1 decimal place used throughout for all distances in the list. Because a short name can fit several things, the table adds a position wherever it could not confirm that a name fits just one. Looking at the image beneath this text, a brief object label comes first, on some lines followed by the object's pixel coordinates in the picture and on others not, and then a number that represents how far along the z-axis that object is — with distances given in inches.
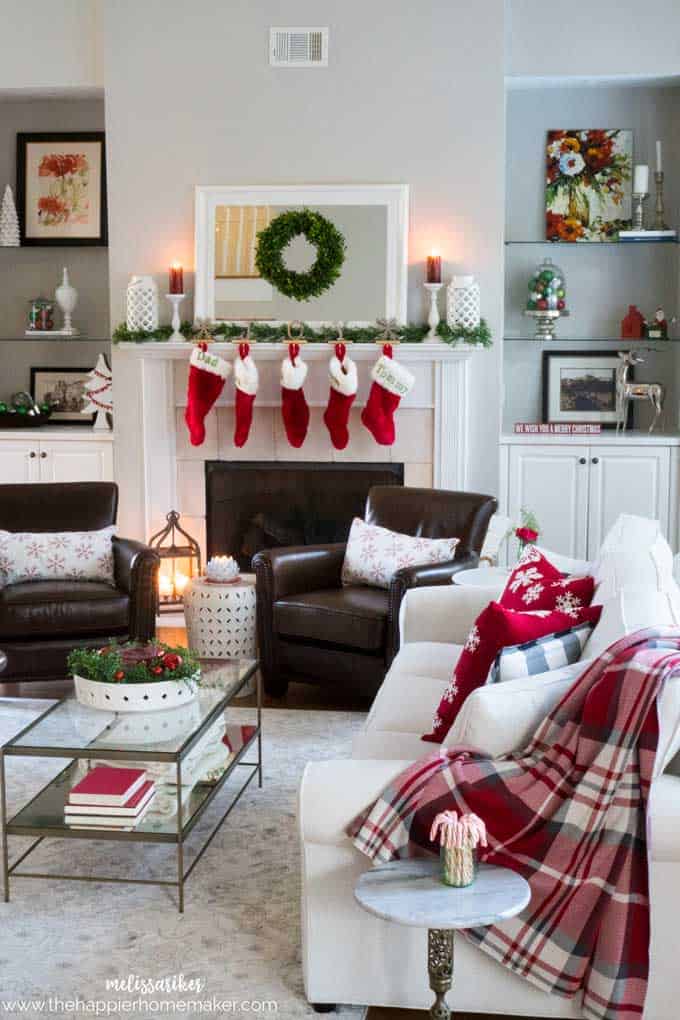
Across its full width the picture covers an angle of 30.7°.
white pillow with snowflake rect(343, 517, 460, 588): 188.1
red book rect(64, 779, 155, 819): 119.6
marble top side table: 83.3
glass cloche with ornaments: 248.2
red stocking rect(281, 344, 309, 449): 229.0
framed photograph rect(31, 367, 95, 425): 264.2
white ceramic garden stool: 197.2
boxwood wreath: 230.4
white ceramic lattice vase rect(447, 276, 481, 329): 227.0
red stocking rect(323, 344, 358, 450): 228.1
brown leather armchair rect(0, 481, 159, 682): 184.7
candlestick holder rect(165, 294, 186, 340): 232.4
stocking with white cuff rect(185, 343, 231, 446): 230.2
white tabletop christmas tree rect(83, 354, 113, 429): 251.4
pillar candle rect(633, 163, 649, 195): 238.5
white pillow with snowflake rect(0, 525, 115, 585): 197.3
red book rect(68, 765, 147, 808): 119.8
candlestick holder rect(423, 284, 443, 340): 228.8
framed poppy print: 256.7
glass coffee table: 119.0
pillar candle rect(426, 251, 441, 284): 227.1
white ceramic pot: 131.5
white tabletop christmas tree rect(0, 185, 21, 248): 256.1
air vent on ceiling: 229.1
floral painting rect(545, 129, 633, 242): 247.1
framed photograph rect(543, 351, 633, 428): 253.9
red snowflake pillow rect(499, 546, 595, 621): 130.6
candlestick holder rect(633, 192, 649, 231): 241.4
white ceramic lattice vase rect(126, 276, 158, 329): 233.0
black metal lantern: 235.8
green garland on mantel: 227.8
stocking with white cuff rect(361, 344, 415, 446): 227.5
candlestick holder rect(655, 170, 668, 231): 242.4
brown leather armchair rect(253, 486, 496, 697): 177.8
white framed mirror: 230.8
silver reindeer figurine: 243.0
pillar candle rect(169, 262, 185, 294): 232.1
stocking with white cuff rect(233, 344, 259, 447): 230.4
